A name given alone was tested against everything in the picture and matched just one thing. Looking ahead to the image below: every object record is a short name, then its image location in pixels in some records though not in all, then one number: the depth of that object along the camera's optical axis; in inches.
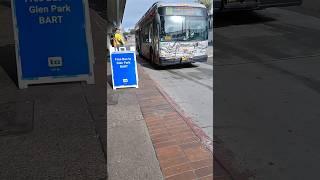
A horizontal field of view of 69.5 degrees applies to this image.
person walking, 344.5
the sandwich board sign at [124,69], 232.0
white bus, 403.7
